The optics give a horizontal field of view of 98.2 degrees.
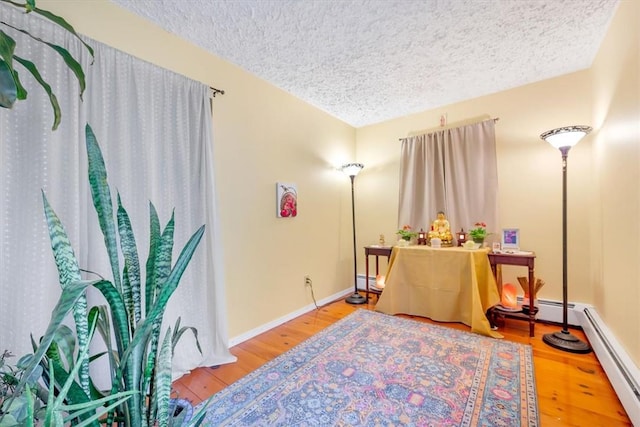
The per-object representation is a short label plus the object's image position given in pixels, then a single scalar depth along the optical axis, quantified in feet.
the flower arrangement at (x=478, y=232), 9.02
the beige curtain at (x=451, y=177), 9.66
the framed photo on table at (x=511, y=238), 8.66
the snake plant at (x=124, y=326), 2.65
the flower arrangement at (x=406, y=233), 10.55
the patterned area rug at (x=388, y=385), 4.78
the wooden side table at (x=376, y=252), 10.54
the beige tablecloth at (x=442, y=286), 8.23
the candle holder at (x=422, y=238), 10.56
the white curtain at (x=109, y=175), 4.27
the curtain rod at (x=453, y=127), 9.53
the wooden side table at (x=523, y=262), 7.79
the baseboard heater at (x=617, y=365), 4.54
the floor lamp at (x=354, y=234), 10.88
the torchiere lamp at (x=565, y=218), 6.96
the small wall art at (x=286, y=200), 8.84
